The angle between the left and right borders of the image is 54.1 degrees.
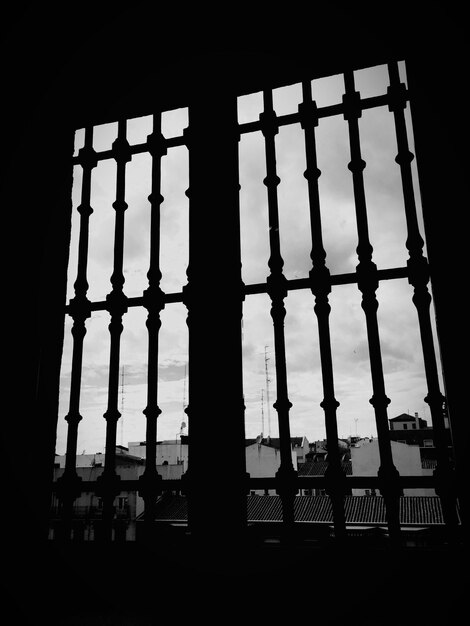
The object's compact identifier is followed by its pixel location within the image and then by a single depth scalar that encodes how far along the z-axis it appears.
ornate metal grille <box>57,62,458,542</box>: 2.17
